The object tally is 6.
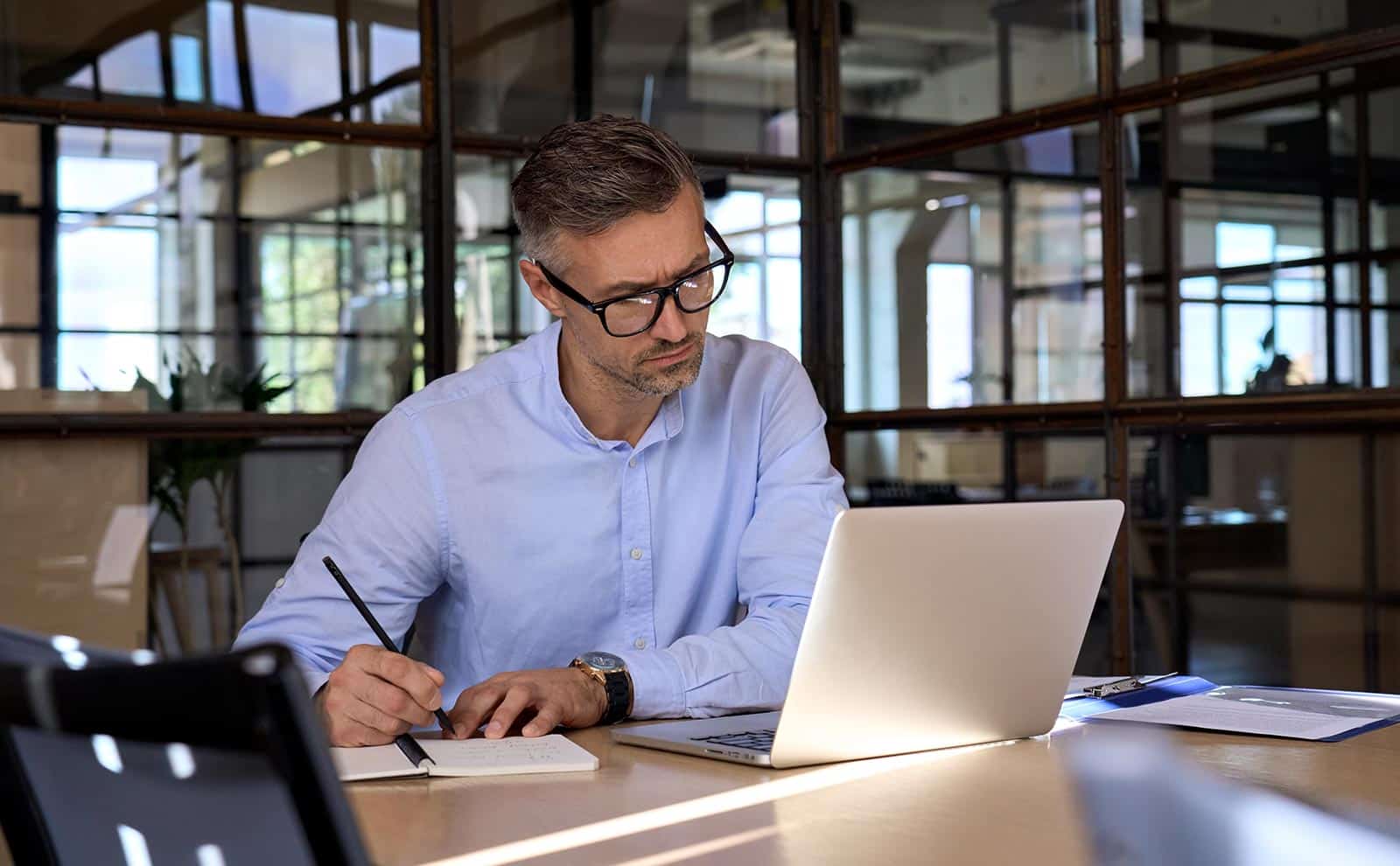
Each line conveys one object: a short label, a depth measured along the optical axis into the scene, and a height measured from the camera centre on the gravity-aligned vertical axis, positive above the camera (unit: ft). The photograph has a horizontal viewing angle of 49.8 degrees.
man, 6.29 -0.19
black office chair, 1.99 -0.48
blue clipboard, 5.42 -1.00
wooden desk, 3.60 -0.98
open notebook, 4.43 -0.97
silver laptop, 4.26 -0.59
